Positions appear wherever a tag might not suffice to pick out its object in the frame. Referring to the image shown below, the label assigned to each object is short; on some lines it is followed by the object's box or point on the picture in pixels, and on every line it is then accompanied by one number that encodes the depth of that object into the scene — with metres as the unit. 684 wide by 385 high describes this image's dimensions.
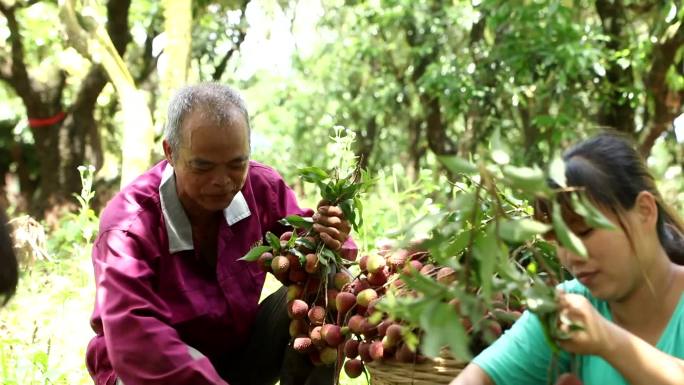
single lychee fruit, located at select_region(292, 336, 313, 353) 2.35
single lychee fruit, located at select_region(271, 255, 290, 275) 2.32
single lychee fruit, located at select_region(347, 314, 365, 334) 2.11
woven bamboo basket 1.92
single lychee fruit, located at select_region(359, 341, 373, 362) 2.07
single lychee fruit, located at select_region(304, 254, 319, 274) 2.33
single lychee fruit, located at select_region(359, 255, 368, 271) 2.22
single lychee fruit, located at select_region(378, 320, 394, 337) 2.02
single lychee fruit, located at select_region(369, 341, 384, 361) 2.01
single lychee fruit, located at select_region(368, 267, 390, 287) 2.19
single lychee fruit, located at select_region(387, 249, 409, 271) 2.18
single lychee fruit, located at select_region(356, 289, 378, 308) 2.12
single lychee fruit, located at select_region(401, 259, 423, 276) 2.06
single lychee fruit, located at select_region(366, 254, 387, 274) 2.17
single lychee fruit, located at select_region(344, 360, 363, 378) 2.23
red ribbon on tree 8.82
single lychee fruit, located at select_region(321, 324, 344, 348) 2.22
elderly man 2.16
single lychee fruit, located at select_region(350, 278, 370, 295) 2.23
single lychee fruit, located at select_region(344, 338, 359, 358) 2.18
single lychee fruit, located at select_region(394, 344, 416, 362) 1.94
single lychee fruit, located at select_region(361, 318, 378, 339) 2.08
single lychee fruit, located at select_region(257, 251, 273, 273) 2.39
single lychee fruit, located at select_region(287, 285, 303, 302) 2.40
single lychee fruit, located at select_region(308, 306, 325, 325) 2.31
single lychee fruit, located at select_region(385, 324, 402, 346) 1.95
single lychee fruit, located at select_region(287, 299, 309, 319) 2.34
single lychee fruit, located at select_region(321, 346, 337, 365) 2.31
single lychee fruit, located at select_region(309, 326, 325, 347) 2.29
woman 1.47
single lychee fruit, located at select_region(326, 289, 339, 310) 2.35
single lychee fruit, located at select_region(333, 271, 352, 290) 2.38
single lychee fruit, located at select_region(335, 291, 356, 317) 2.21
